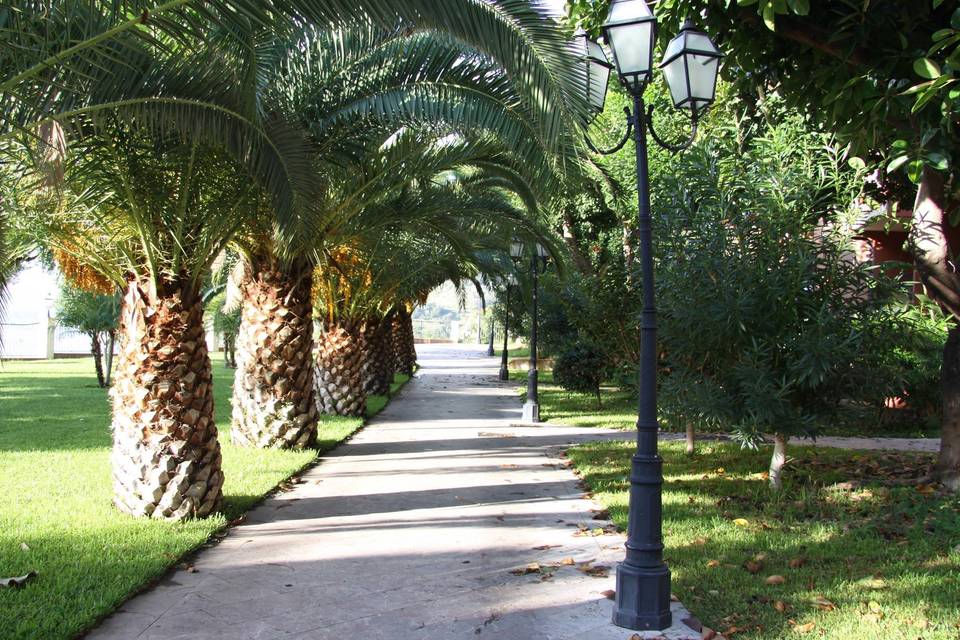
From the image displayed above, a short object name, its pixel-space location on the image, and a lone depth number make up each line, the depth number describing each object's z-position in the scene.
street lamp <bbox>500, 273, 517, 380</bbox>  28.52
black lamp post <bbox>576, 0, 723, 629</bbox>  4.64
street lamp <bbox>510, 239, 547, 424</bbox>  16.20
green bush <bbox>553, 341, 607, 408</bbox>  18.48
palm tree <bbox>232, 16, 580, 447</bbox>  7.95
